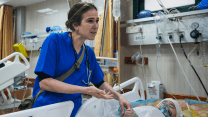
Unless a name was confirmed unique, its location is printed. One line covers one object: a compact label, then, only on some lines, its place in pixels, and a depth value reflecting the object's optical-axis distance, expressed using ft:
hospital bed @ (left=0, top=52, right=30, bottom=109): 7.94
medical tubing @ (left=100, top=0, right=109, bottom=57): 9.29
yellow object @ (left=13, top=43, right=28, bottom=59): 15.23
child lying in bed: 3.80
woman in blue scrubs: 3.18
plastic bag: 3.98
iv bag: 9.20
